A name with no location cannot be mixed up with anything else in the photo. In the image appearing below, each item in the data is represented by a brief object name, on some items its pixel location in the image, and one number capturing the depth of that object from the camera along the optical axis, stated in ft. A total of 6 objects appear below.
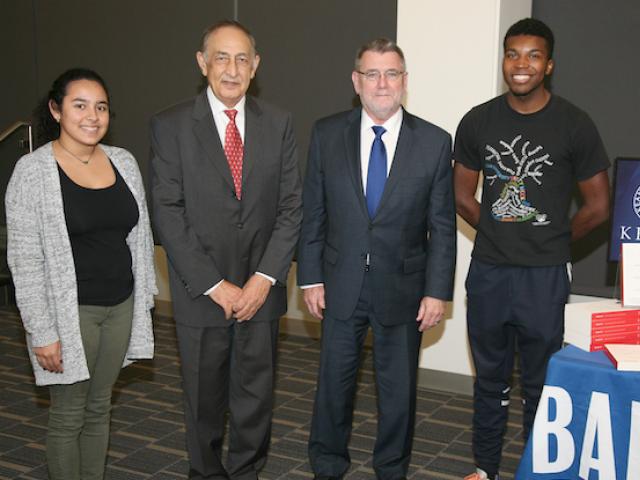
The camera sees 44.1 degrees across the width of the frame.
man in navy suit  10.15
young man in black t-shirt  10.07
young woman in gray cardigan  8.78
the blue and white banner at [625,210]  10.14
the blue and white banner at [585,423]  8.34
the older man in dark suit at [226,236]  9.95
